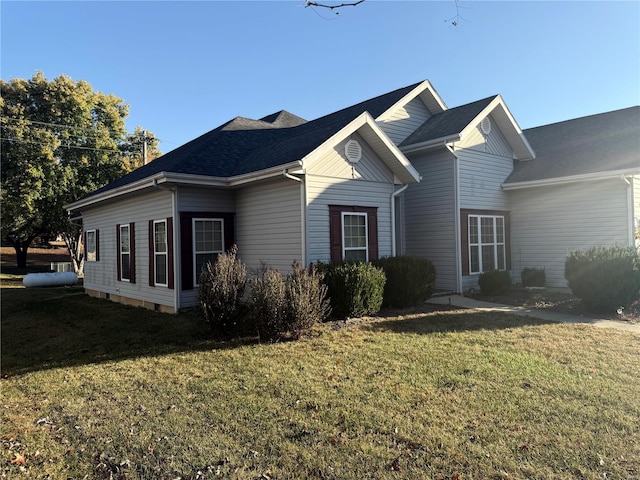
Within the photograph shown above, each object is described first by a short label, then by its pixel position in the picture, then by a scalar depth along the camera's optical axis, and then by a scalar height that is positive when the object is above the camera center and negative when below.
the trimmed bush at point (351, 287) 8.56 -0.81
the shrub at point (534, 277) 13.27 -1.05
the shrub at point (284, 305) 7.18 -0.95
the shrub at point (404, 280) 9.83 -0.80
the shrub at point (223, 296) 7.47 -0.82
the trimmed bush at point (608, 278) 9.04 -0.77
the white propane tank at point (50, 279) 19.41 -1.19
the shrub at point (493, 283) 12.11 -1.10
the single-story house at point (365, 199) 10.12 +1.32
